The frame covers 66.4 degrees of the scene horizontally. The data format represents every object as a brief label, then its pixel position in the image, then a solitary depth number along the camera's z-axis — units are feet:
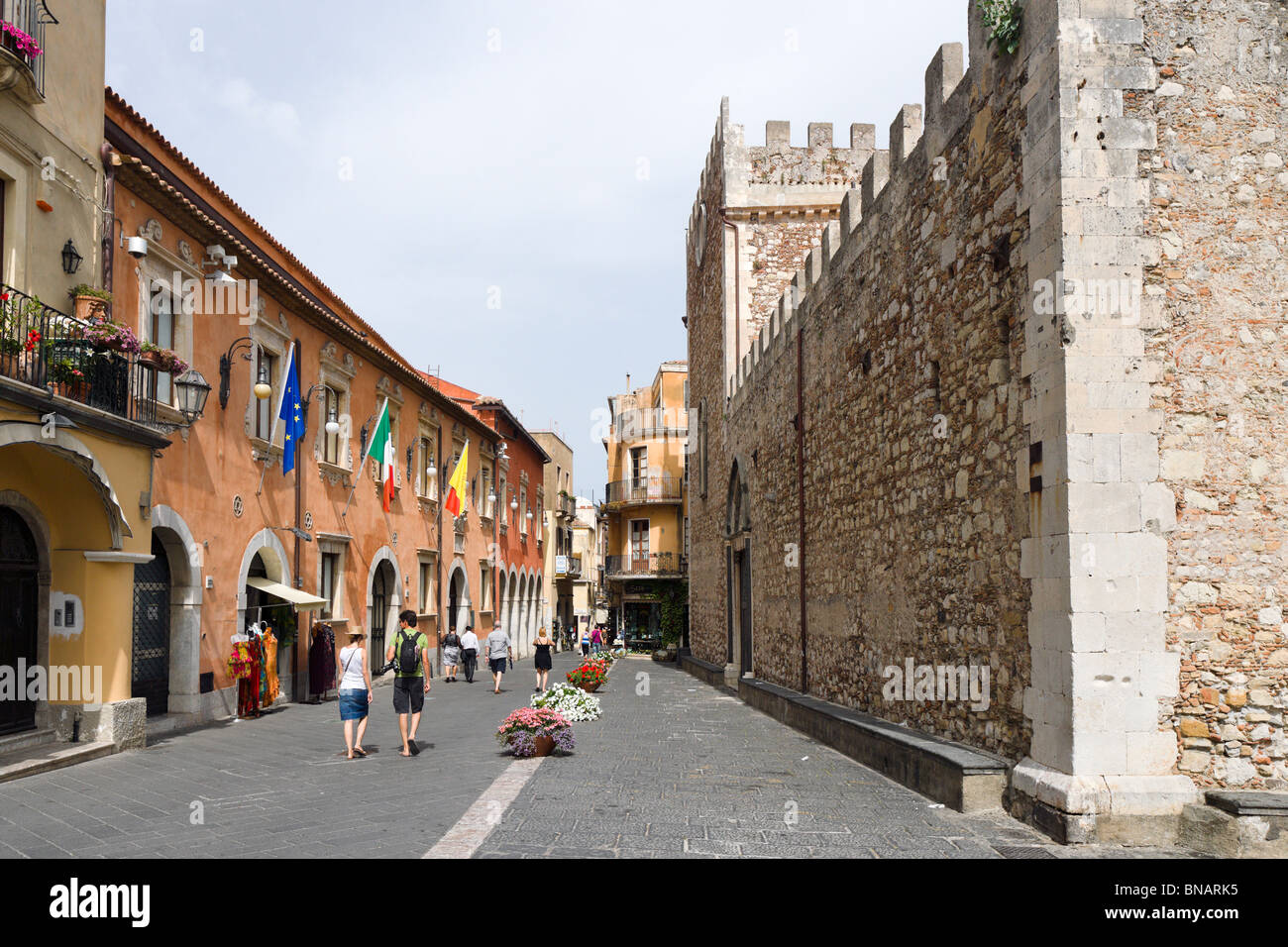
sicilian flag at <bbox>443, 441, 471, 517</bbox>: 81.51
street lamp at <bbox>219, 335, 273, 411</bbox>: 45.47
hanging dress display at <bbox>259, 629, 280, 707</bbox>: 48.52
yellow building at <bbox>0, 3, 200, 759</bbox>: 31.91
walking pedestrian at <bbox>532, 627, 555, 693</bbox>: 58.18
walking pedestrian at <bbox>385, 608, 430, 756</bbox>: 35.17
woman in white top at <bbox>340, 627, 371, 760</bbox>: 34.06
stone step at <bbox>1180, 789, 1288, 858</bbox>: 17.63
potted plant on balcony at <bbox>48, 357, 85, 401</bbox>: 31.37
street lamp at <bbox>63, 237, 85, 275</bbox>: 34.19
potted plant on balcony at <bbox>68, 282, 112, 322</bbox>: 33.99
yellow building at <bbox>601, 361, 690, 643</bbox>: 141.79
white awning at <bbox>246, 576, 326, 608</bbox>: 49.27
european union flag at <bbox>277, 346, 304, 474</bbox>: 48.55
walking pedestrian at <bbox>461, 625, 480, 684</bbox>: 76.07
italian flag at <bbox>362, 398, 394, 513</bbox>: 61.05
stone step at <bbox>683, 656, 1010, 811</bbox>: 22.26
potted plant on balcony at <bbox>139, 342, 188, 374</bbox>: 36.27
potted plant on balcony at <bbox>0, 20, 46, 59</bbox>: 30.89
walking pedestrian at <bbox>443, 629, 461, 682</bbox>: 75.82
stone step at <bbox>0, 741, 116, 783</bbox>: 28.73
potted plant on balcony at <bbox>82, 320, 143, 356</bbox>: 33.04
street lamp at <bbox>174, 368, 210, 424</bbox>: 39.50
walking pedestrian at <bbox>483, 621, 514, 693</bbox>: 65.64
